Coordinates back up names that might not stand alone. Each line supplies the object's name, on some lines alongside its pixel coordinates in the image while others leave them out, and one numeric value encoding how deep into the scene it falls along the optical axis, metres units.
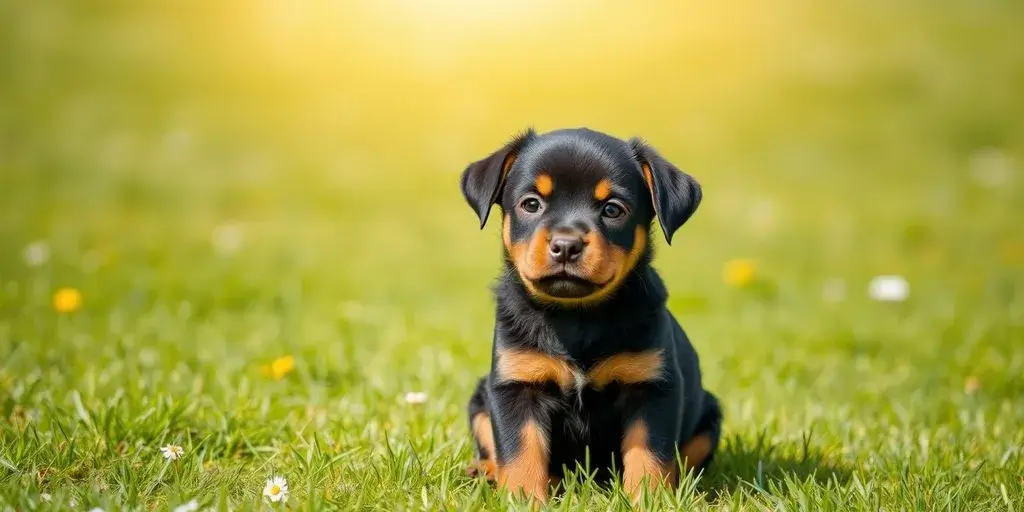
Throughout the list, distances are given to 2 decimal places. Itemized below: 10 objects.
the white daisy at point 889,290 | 6.12
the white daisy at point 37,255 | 6.55
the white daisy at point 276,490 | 2.77
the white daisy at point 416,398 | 3.86
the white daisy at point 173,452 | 3.04
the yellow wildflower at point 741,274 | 6.38
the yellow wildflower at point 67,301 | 4.95
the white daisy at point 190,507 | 2.51
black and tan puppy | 2.88
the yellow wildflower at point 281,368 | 4.31
